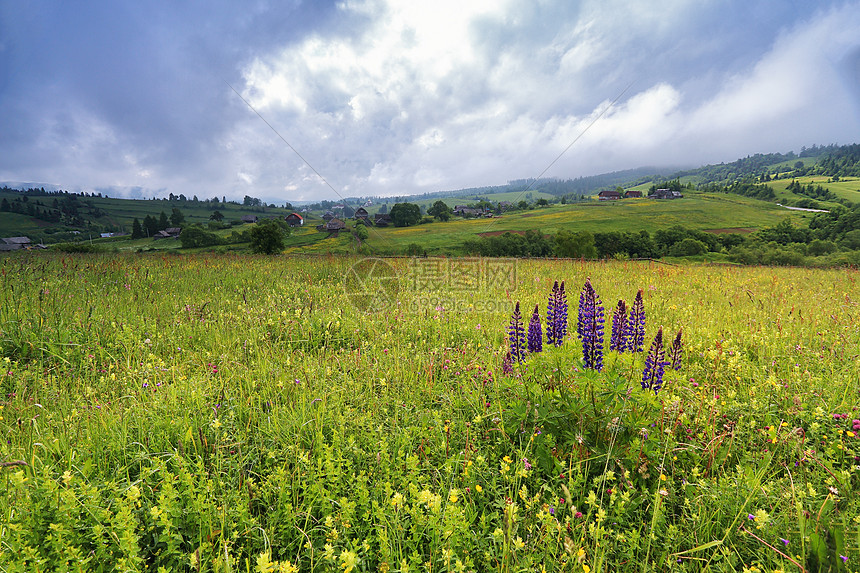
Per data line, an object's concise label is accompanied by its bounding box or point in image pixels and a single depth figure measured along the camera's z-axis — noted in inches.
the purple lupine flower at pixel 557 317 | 156.6
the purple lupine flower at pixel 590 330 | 132.8
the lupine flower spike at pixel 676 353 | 127.9
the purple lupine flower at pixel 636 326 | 135.0
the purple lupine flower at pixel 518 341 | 152.4
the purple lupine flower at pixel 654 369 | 120.6
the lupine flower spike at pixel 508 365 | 145.4
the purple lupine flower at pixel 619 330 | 131.4
